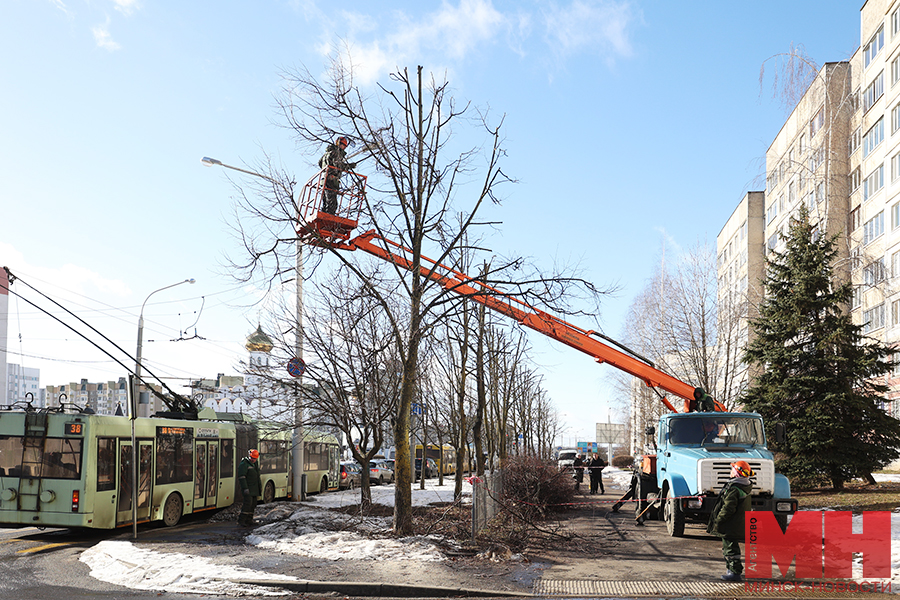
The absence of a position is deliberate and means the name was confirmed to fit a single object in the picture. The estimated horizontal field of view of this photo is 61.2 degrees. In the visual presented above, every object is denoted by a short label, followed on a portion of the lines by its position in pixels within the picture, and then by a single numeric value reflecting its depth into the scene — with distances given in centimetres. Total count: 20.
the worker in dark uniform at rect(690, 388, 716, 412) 1705
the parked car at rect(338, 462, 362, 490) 3478
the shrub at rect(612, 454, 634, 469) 7056
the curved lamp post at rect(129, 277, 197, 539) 1344
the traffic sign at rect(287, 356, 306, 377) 1708
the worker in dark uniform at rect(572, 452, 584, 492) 3016
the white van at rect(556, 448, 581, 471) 7316
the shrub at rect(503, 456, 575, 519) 1747
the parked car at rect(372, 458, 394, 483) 4378
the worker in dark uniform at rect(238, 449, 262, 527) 1645
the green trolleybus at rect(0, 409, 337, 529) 1428
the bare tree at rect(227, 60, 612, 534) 1302
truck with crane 1372
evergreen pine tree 2327
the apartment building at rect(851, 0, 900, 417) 3825
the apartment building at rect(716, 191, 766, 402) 6128
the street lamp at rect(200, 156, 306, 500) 1956
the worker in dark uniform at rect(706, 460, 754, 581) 991
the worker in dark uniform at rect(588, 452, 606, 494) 2962
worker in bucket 1363
